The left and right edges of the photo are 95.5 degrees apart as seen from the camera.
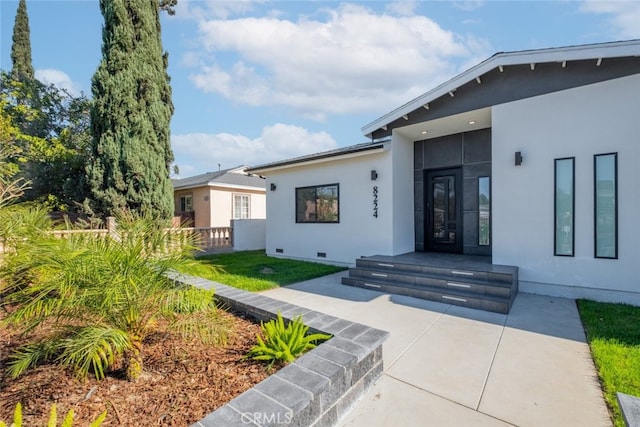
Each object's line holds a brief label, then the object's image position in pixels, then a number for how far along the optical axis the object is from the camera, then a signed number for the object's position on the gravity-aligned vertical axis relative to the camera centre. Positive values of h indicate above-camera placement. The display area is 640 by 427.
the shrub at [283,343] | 2.84 -1.38
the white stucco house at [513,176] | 5.68 +0.83
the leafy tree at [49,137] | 12.99 +3.58
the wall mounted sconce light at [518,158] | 6.65 +1.15
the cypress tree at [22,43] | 18.58 +10.93
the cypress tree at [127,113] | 10.60 +3.63
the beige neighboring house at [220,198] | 17.03 +0.69
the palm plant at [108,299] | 2.52 -0.83
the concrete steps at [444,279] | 5.62 -1.55
